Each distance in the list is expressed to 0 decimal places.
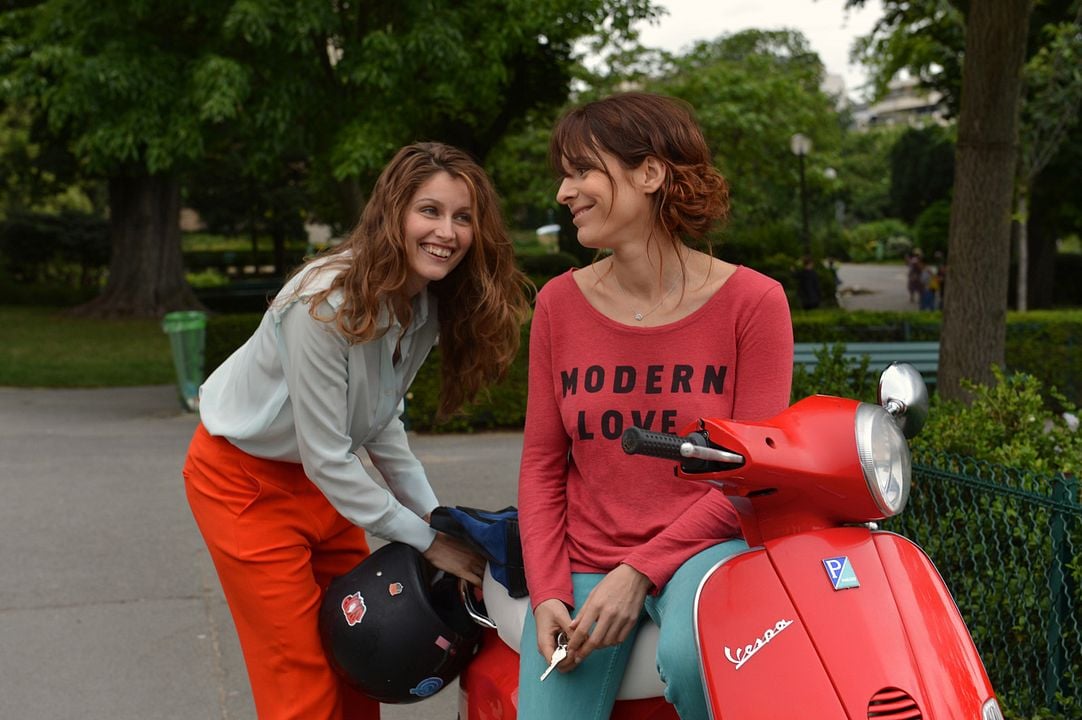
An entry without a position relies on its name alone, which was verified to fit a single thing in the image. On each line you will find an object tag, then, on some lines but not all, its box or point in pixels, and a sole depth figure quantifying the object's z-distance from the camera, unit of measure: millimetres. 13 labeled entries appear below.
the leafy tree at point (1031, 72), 17875
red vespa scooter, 1757
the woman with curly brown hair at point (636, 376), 2145
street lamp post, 24219
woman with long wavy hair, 2574
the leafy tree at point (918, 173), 48438
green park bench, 11219
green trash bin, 12172
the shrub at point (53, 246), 33594
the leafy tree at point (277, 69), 11406
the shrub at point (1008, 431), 4215
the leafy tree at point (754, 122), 26547
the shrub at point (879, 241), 57600
